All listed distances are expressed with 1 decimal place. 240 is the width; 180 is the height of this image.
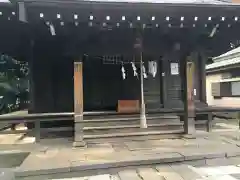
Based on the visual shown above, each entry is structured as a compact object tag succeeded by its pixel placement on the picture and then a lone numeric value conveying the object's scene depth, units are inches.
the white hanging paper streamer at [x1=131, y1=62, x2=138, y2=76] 214.2
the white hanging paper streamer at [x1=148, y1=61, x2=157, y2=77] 216.7
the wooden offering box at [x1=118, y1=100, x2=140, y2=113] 220.2
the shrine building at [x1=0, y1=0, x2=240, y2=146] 148.8
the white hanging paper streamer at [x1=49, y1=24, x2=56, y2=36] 157.1
